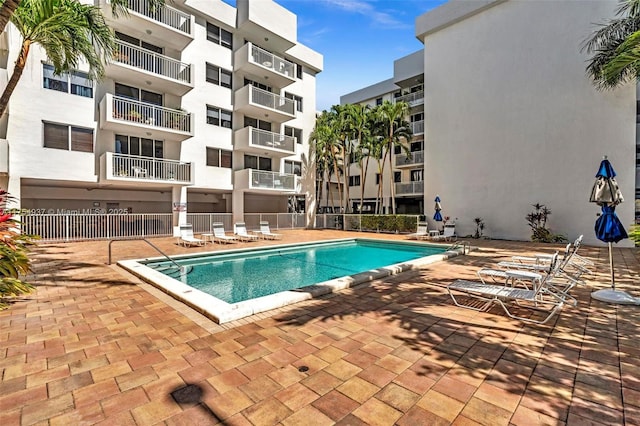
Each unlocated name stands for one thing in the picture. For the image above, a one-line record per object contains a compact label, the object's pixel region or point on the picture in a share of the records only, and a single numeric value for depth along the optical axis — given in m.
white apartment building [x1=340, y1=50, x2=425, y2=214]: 25.47
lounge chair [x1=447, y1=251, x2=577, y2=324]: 4.77
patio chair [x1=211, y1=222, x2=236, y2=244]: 15.45
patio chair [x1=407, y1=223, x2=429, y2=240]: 17.31
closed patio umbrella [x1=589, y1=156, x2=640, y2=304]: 5.73
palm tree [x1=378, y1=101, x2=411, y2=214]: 22.62
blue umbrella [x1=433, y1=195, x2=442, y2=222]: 17.82
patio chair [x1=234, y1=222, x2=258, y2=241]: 16.52
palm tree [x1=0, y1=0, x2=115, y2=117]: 8.02
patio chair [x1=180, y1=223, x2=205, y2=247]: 13.80
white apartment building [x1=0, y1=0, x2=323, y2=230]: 13.54
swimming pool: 5.36
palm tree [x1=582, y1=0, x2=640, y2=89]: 10.56
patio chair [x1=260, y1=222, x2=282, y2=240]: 17.48
